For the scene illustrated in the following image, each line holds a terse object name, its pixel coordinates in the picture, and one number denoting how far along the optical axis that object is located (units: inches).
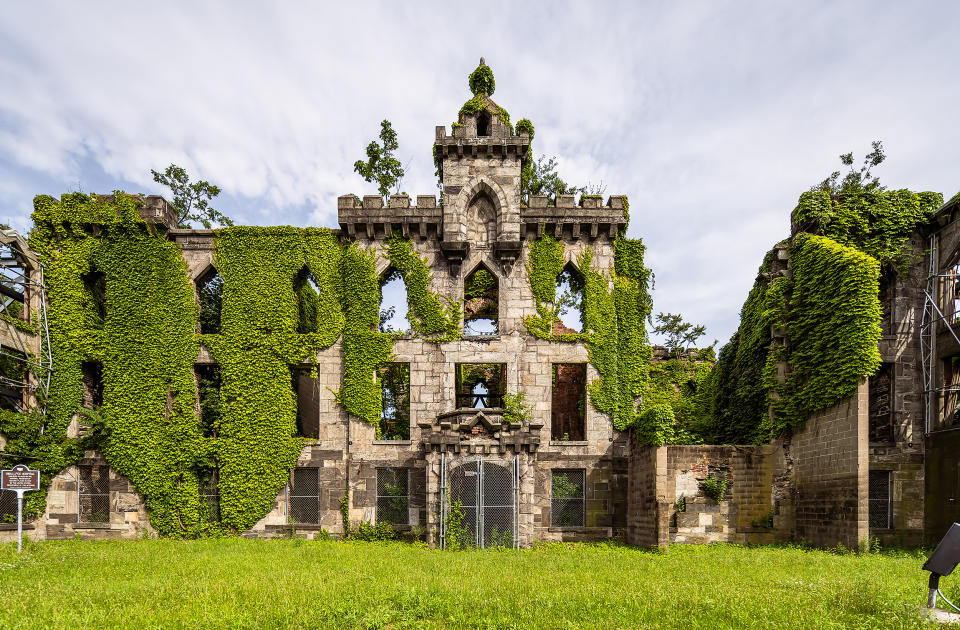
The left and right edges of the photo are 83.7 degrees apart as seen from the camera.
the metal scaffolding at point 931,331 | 663.8
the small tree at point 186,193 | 1182.3
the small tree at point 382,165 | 1162.6
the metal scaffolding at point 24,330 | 706.2
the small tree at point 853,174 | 1079.0
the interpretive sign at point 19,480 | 565.0
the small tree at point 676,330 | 1295.5
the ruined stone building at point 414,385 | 662.5
